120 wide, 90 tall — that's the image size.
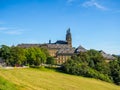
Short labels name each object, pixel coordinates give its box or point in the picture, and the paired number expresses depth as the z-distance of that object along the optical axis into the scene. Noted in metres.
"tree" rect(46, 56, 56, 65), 84.18
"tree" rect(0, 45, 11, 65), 63.63
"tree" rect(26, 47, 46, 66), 70.34
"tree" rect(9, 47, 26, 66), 63.33
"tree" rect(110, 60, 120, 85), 69.68
